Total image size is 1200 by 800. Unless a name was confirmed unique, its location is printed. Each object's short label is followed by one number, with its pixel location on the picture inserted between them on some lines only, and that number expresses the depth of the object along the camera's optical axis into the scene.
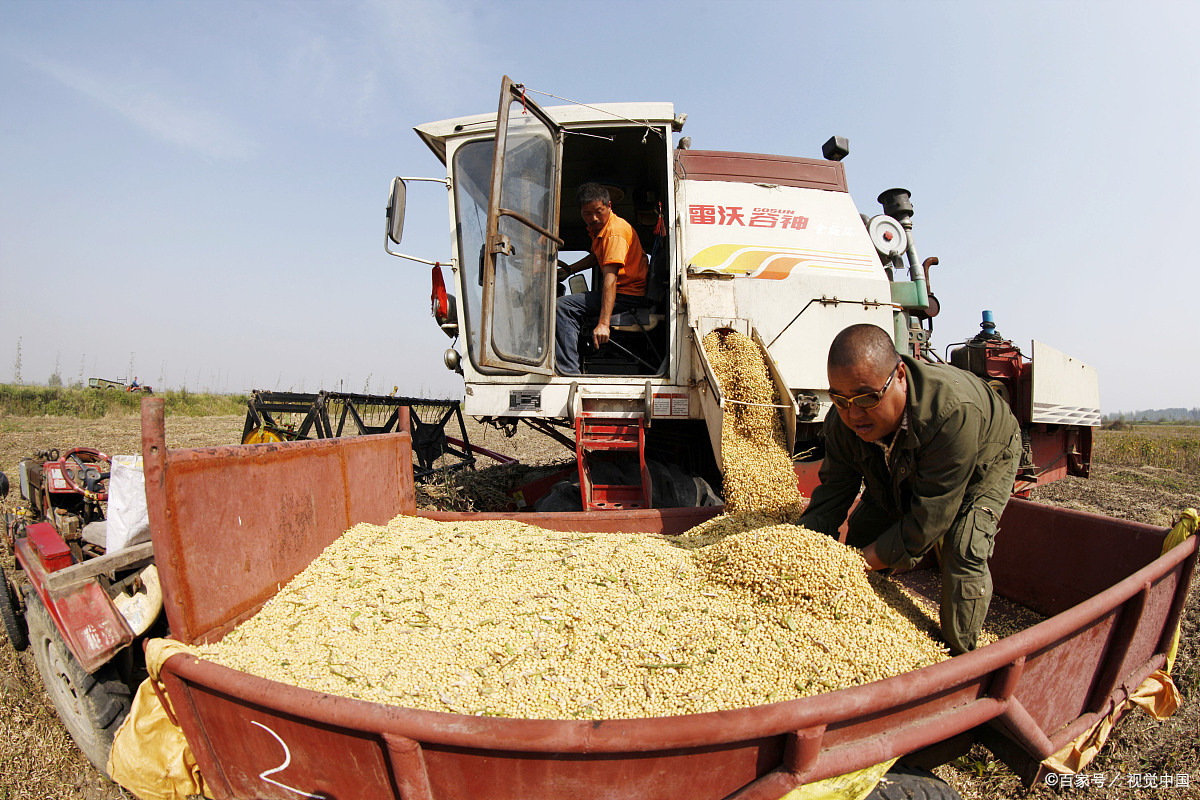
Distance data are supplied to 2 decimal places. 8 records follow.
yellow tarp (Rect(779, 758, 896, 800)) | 1.53
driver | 4.27
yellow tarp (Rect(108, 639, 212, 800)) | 1.81
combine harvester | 4.04
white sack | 2.62
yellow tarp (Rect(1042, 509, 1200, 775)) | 2.16
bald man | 2.15
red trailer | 1.38
